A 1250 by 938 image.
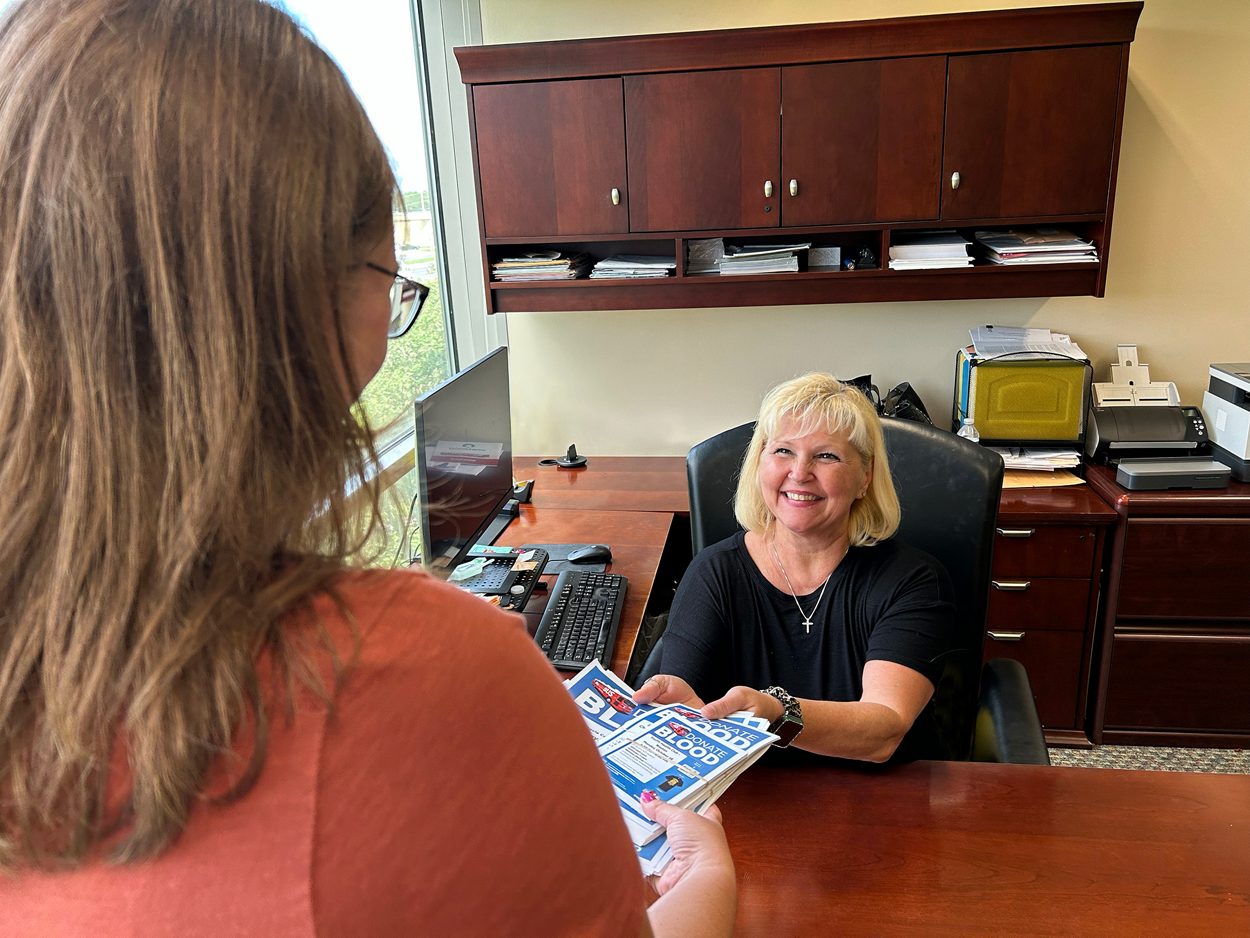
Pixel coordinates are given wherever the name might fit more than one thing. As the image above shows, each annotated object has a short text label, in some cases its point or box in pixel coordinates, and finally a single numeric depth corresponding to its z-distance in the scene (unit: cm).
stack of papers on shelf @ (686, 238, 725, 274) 280
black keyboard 176
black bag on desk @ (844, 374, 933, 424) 287
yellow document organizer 277
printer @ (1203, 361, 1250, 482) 252
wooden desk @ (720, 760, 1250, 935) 101
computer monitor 169
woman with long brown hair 44
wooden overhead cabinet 247
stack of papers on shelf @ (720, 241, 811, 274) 272
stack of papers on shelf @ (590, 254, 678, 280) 281
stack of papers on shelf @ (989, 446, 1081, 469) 275
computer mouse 223
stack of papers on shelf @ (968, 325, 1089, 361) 280
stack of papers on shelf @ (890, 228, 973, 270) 265
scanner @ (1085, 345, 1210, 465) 265
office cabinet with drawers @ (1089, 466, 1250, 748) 246
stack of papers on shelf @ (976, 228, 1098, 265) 260
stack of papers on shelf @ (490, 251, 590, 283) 283
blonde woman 161
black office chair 171
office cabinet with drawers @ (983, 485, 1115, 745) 253
